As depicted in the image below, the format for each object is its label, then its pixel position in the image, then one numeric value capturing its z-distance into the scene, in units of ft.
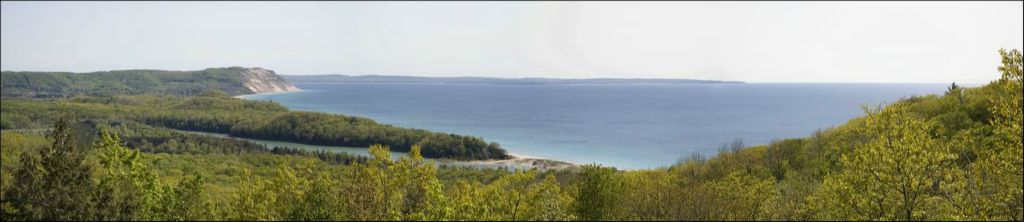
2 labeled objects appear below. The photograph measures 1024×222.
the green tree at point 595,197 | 77.05
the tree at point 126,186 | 58.80
